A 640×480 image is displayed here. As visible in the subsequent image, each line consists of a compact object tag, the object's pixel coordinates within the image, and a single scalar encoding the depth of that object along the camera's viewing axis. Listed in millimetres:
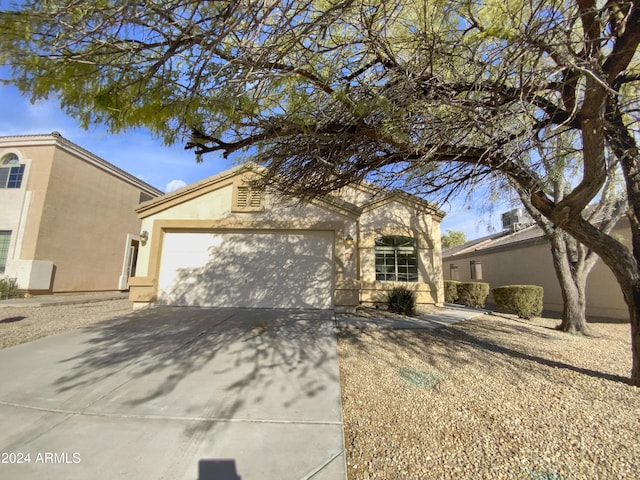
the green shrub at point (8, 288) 12438
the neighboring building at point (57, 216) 13477
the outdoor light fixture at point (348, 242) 10094
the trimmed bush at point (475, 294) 13702
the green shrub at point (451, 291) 14859
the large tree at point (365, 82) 2658
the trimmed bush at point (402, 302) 9922
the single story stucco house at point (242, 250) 10055
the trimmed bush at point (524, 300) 11141
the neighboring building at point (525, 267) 11273
